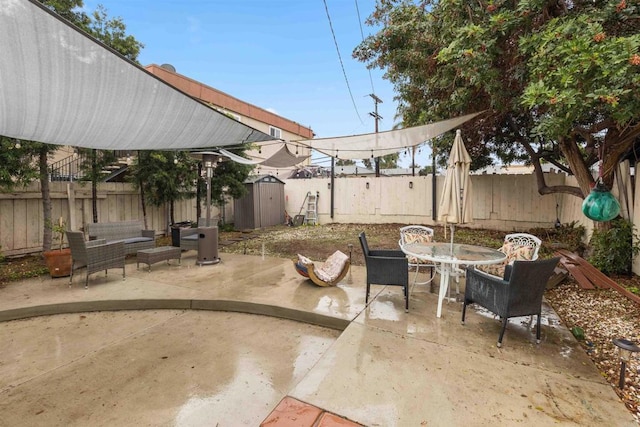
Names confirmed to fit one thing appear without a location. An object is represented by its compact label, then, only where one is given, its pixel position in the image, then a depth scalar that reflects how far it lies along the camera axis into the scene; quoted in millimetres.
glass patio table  3164
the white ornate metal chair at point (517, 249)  3786
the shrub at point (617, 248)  4312
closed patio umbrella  3436
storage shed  10398
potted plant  4633
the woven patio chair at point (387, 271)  3302
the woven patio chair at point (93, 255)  4207
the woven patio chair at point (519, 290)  2561
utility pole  17481
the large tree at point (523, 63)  2734
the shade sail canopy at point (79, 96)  2082
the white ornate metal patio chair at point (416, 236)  4535
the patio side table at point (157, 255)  4988
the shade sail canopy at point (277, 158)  5627
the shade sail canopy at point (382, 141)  4680
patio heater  5543
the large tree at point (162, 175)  7172
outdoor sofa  5605
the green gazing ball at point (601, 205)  3652
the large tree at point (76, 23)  4785
